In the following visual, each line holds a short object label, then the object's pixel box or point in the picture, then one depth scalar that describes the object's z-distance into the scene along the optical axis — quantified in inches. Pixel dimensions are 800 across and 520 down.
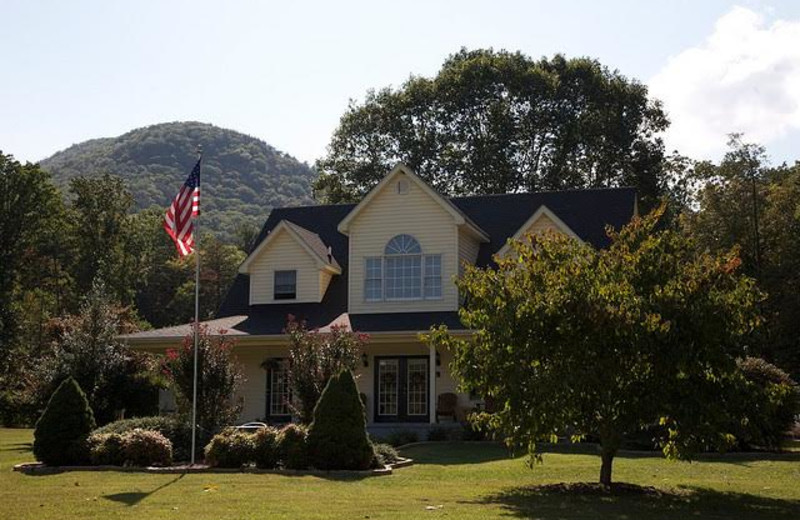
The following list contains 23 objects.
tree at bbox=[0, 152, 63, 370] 1956.2
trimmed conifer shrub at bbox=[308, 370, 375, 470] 692.7
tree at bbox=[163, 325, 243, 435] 802.8
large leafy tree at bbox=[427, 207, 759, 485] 567.2
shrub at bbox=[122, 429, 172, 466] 723.4
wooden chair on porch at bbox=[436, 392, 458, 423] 1099.9
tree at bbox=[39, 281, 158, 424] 995.3
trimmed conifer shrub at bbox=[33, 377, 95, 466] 735.7
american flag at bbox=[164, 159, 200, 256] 778.2
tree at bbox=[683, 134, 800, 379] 1320.1
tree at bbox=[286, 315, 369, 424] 832.3
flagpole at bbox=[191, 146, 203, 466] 737.7
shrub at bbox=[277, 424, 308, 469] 697.0
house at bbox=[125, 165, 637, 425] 1156.5
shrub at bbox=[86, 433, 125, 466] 731.4
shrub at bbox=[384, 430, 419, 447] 957.8
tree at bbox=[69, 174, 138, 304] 2199.8
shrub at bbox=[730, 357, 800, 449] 854.8
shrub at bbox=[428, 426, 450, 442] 1015.6
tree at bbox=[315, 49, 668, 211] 1983.3
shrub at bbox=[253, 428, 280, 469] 713.0
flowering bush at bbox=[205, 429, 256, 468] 713.0
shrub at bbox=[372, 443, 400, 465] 746.8
